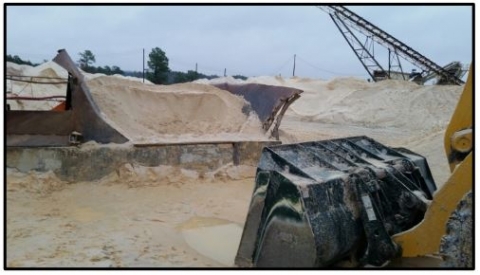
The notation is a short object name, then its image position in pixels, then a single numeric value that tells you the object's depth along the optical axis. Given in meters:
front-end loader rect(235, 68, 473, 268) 3.00
